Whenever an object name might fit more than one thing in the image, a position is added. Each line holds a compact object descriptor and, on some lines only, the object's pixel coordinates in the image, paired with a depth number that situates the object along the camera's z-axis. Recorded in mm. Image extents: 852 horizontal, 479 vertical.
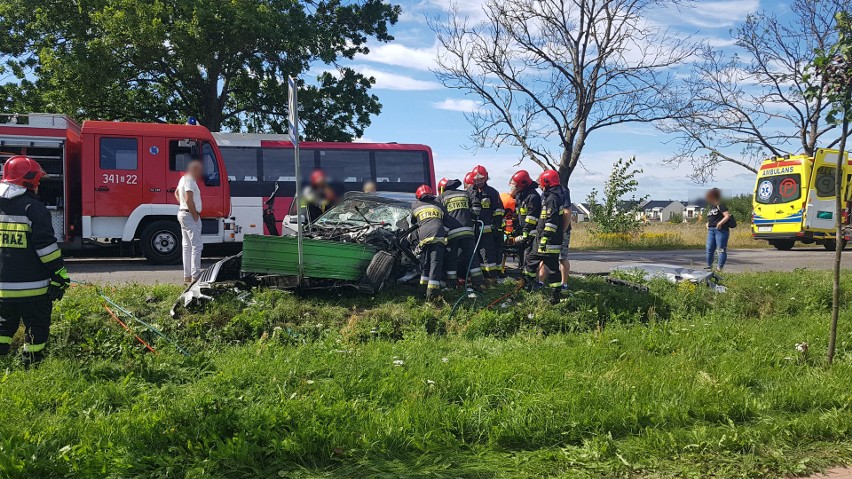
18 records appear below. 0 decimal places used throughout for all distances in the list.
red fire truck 11781
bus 15719
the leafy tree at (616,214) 21656
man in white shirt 8086
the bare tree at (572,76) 18984
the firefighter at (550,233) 7621
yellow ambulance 19641
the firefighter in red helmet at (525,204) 8389
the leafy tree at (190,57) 17109
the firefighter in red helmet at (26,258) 4543
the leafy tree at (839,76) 4735
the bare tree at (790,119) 23578
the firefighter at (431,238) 7324
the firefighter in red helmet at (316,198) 10975
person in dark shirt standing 11227
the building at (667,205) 81050
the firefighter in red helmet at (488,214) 8531
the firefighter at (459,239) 7809
